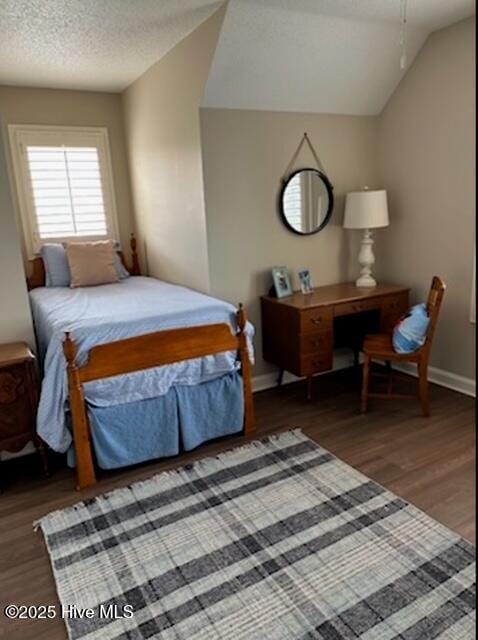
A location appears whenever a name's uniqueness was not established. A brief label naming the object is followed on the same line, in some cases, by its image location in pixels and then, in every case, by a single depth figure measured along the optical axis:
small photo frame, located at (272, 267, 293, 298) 3.40
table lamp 3.38
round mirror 3.46
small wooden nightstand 2.33
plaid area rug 1.58
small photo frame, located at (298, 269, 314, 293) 3.50
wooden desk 3.14
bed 2.35
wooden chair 2.82
